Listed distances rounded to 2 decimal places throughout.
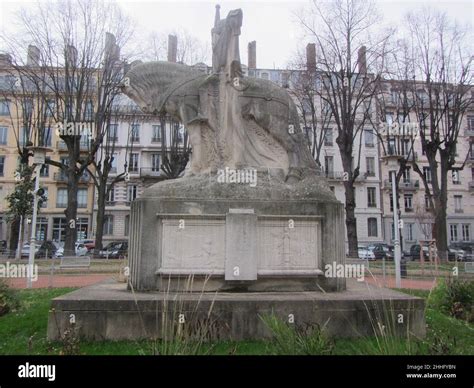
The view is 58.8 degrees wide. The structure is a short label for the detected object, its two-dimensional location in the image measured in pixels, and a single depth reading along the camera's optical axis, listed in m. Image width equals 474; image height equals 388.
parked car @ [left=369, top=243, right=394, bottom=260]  41.61
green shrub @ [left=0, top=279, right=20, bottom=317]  8.77
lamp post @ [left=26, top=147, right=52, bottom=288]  17.55
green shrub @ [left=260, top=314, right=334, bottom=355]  4.18
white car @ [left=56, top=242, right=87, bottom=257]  37.32
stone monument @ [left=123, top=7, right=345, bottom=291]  7.51
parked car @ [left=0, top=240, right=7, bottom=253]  45.67
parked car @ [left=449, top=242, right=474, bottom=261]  48.44
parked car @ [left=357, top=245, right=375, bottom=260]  38.87
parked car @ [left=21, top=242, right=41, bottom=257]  34.56
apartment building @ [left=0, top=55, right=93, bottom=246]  56.56
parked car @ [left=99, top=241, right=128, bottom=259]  34.79
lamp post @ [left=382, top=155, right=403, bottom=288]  19.35
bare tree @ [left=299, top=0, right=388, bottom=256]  27.80
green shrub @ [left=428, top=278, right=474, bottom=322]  9.04
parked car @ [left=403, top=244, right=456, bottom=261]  38.74
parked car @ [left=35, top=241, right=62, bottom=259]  35.59
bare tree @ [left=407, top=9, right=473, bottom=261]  31.00
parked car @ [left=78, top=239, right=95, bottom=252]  43.75
